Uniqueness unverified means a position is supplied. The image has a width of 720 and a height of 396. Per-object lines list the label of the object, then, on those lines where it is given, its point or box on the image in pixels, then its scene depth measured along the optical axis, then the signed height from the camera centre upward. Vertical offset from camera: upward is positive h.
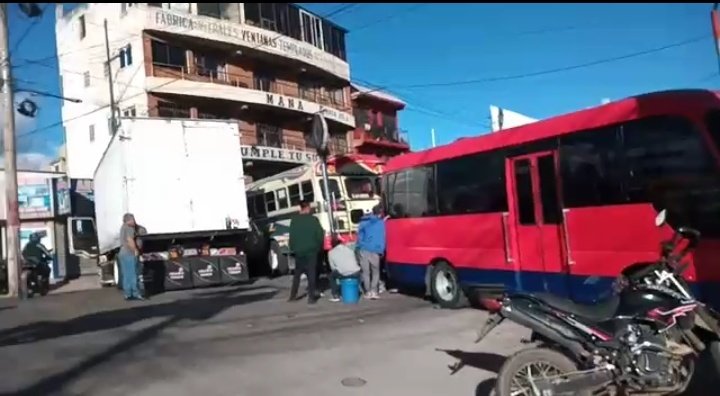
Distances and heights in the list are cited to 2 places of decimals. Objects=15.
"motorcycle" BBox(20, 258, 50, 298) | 17.85 -0.77
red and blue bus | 7.24 +0.08
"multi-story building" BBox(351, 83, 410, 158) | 52.03 +7.90
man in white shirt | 12.48 -0.75
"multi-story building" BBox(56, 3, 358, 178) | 36.69 +9.89
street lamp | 20.41 +4.34
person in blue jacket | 12.84 -0.55
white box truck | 15.47 +0.93
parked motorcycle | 4.93 -1.05
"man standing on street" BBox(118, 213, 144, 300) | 14.22 -0.25
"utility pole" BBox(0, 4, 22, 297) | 17.08 +1.91
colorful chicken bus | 17.53 +0.75
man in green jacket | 12.30 -0.32
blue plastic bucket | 12.48 -1.26
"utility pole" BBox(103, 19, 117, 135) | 33.47 +9.27
